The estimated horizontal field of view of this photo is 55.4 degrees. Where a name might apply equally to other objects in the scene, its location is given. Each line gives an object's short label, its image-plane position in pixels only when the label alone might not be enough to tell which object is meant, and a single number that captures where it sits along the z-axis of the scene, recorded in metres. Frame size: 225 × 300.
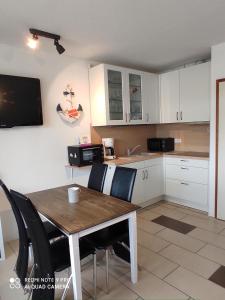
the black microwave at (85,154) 2.94
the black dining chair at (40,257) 1.44
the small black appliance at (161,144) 3.95
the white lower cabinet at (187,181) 3.29
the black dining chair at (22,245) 1.82
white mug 2.01
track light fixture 2.24
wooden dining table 1.51
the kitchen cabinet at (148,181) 3.41
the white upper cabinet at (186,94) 3.33
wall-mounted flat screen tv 2.53
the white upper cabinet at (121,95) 3.22
